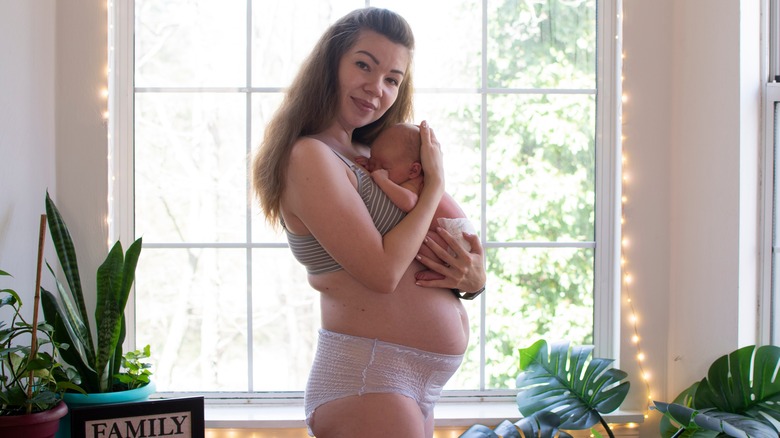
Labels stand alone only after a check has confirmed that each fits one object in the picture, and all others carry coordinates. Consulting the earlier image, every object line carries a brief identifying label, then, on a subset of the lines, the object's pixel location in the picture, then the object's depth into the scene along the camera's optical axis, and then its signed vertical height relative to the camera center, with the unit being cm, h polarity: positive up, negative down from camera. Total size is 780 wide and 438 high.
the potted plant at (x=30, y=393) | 157 -41
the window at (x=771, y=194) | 214 +5
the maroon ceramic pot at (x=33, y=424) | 155 -47
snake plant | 190 -28
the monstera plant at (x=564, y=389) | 214 -54
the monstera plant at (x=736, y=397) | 187 -52
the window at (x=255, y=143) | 239 +13
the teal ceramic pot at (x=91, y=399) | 187 -49
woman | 150 -8
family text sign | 178 -53
